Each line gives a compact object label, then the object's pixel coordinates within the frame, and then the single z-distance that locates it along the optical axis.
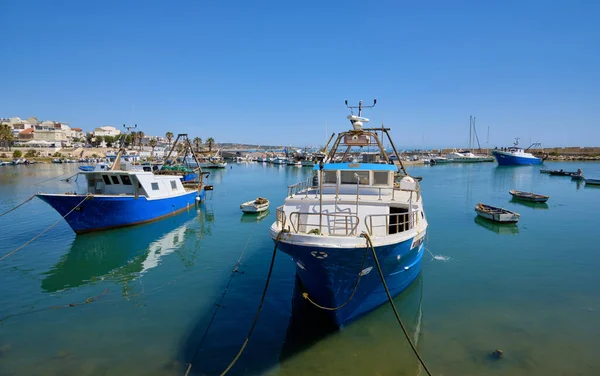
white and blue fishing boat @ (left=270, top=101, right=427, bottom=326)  10.05
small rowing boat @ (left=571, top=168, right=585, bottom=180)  60.08
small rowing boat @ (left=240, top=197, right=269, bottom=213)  32.92
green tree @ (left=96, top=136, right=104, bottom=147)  144.00
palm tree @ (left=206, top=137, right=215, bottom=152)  138.88
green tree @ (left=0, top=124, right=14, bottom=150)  106.69
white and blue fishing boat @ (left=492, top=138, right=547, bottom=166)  99.31
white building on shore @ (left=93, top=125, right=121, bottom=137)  176.95
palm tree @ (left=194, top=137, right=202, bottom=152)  135.02
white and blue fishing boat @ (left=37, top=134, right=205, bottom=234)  24.12
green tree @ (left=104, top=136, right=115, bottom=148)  144.26
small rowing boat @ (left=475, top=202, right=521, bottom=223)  27.52
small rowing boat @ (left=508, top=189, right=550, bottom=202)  36.75
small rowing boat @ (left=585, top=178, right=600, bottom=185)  53.66
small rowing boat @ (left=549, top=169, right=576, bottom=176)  67.68
